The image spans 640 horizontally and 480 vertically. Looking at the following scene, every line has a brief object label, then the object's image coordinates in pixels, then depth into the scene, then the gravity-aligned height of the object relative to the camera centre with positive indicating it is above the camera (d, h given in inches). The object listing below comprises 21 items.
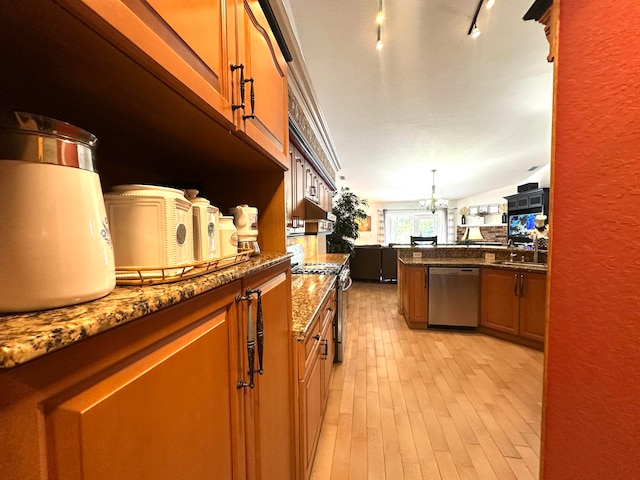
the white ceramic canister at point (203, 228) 27.4 +0.3
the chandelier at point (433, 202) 273.0 +32.5
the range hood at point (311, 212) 110.4 +7.7
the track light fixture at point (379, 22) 65.2 +53.0
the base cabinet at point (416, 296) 145.2 -36.1
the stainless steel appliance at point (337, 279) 102.3 -20.6
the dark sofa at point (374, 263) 272.9 -34.4
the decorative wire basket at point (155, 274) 20.0 -3.5
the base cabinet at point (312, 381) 49.9 -33.3
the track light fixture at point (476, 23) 65.0 +55.1
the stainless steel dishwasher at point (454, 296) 138.3 -34.8
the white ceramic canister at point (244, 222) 40.0 +1.3
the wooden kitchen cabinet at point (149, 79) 15.8 +11.5
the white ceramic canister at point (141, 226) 21.4 +0.4
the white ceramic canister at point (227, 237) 34.3 -0.8
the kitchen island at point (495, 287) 119.1 -28.6
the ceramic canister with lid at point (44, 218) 13.1 +0.7
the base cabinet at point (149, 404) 11.0 -9.7
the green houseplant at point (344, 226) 216.2 +3.2
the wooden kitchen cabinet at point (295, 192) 89.5 +13.8
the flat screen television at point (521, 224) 266.2 +5.3
